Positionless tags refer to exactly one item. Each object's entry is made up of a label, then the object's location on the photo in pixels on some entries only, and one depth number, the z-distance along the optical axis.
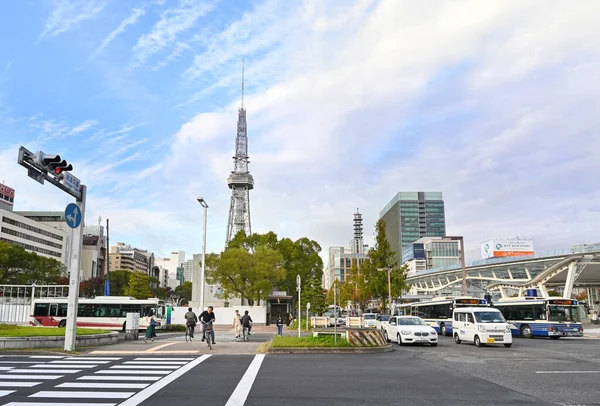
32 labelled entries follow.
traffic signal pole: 16.83
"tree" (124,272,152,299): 67.19
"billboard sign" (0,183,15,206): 93.94
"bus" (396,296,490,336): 33.03
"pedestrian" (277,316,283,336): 27.83
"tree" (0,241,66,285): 65.97
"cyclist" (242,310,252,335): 23.55
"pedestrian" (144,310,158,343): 21.66
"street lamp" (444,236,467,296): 37.47
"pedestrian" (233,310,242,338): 25.01
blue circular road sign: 16.83
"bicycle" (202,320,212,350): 18.14
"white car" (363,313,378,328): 41.49
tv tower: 117.00
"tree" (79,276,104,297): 92.94
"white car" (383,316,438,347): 22.19
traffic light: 15.02
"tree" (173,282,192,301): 137.12
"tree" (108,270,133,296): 102.56
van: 21.56
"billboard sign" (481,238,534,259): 94.13
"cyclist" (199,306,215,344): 19.02
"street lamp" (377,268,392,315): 44.49
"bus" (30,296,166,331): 36.31
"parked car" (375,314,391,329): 39.48
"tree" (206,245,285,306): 52.38
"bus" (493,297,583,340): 29.70
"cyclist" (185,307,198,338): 22.01
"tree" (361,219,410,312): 45.50
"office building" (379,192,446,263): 187.88
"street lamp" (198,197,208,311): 28.42
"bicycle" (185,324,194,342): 22.03
